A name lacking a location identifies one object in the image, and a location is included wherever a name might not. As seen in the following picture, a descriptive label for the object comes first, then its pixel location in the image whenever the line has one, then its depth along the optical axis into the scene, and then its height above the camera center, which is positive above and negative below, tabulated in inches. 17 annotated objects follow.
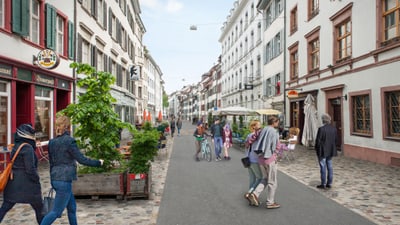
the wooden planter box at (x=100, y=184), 254.2 -54.1
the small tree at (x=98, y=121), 266.5 -2.9
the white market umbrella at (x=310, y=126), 561.0 -18.7
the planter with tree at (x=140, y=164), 255.9 -39.6
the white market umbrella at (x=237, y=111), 786.5 +13.6
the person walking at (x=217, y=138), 512.4 -35.2
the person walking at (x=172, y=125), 1146.0 -29.4
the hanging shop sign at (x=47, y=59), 420.5 +80.0
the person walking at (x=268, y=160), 233.1 -33.4
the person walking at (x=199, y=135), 516.0 -30.2
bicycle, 514.4 -53.3
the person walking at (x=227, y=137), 523.8 -35.0
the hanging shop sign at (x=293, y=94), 717.9 +50.8
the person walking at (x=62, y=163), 160.9 -23.9
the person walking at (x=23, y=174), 161.2 -28.9
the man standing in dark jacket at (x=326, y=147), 297.0 -29.9
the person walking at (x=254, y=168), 245.1 -40.8
